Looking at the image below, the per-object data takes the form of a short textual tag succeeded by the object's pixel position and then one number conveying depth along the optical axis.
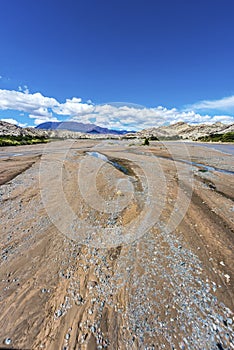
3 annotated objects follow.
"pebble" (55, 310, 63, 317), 4.15
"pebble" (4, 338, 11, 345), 3.65
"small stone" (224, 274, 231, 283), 5.10
